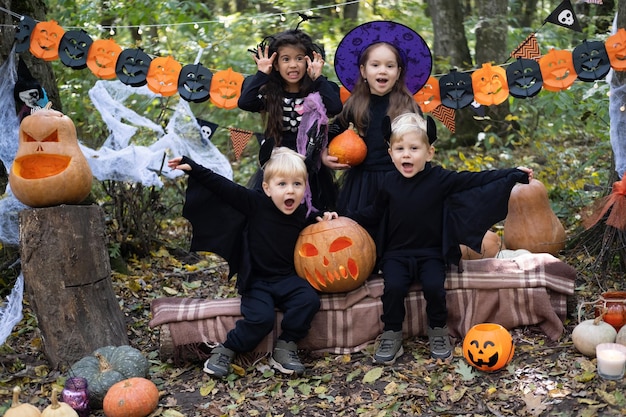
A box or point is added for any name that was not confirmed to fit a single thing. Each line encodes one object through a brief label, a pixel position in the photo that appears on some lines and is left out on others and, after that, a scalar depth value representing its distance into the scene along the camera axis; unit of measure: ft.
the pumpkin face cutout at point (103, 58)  17.80
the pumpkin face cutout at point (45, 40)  17.53
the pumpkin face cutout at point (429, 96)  17.78
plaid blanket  15.06
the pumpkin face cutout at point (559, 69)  16.60
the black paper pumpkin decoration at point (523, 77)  16.83
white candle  12.21
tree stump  14.21
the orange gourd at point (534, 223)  18.88
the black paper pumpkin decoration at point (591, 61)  16.31
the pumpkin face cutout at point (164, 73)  17.83
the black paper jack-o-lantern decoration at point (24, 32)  17.48
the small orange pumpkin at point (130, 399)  12.36
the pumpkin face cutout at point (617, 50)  16.16
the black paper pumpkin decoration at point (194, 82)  17.88
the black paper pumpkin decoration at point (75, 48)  17.70
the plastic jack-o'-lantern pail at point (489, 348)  13.24
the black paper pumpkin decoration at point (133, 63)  17.81
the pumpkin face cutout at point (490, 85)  17.13
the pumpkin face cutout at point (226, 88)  17.75
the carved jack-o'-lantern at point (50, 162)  14.52
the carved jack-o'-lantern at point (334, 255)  14.73
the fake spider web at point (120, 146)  17.12
